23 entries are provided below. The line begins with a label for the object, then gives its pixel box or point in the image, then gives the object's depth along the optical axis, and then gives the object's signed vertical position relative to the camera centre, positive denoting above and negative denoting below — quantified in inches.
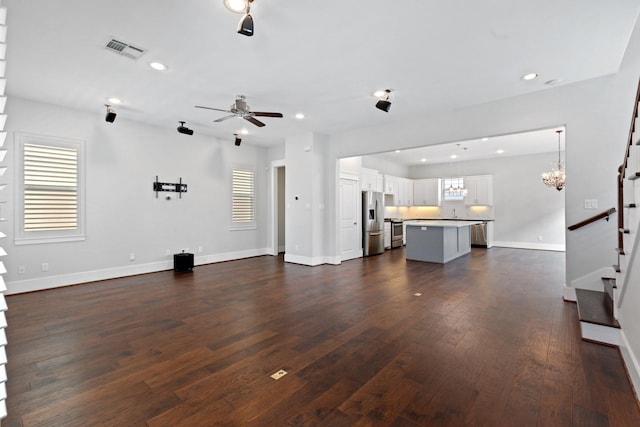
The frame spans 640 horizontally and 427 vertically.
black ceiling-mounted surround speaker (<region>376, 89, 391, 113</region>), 168.9 +59.9
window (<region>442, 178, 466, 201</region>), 411.3 +31.1
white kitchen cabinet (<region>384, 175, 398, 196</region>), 382.6 +35.9
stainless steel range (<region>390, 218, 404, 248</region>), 378.0 -26.3
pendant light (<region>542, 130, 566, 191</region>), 295.4 +32.2
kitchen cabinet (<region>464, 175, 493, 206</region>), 396.2 +29.0
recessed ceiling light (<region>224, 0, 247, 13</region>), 98.0 +67.4
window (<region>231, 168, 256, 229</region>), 300.2 +14.0
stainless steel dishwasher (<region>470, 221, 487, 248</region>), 386.6 -29.1
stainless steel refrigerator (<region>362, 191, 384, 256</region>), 319.0 -11.7
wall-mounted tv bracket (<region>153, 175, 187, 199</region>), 242.1 +21.3
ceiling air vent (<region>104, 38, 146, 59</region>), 124.9 +69.2
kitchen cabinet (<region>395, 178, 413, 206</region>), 414.9 +27.7
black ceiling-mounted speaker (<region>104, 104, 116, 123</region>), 198.1 +63.9
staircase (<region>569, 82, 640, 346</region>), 93.7 -14.7
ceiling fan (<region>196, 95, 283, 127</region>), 171.8 +59.2
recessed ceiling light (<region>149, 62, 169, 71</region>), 141.9 +69.2
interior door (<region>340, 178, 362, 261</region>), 290.0 -6.6
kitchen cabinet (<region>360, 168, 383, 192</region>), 327.6 +36.0
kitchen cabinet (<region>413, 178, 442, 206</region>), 433.4 +29.1
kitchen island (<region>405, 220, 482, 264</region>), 273.6 -27.4
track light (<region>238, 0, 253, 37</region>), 91.0 +55.9
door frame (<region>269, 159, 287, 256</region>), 325.1 +2.7
